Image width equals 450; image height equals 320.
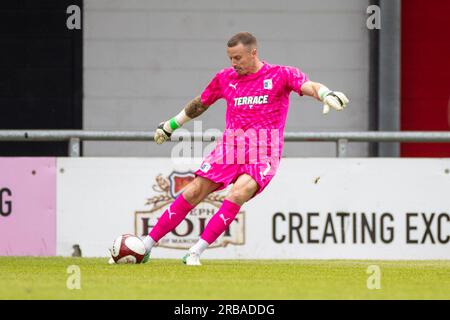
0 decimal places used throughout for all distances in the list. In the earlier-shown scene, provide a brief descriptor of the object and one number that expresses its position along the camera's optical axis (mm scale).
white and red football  19141
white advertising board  23625
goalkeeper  18953
